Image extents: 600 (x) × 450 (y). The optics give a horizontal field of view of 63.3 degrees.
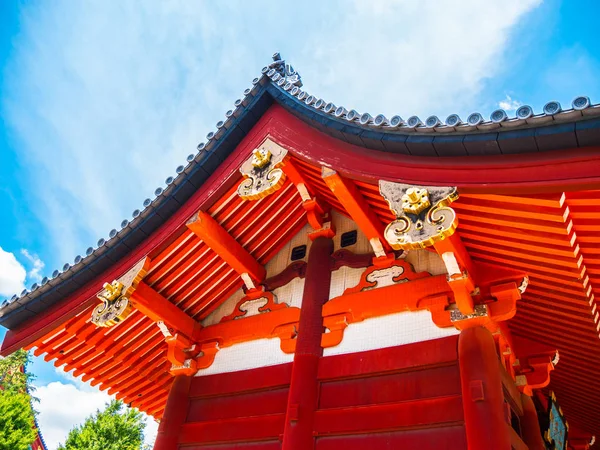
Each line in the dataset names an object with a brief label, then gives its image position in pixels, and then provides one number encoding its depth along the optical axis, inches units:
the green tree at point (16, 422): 608.2
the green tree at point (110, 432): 629.6
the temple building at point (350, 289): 176.6
